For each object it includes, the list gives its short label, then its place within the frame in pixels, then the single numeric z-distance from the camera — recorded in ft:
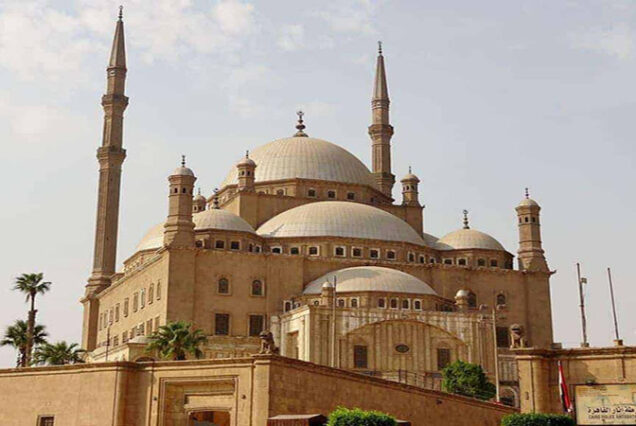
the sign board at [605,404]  84.02
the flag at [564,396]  85.71
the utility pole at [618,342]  87.99
